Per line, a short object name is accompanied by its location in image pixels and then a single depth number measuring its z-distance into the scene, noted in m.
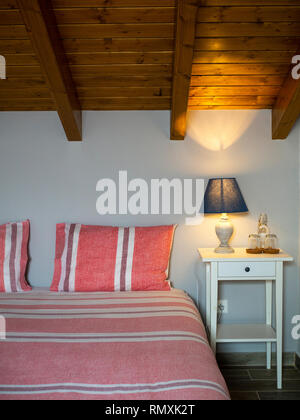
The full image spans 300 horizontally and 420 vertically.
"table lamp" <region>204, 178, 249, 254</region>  2.59
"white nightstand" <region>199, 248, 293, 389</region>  2.47
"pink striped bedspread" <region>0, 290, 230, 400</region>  1.32
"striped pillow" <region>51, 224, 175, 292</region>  2.56
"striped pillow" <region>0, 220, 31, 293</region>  2.64
